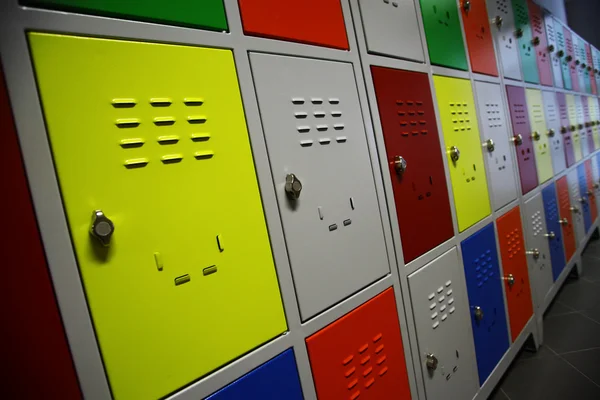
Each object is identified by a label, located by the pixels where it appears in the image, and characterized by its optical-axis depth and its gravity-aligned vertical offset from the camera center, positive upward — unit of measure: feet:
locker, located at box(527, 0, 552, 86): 8.87 +2.67
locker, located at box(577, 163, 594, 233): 11.16 -2.56
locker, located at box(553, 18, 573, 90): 10.62 +2.71
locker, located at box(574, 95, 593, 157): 11.70 +0.11
